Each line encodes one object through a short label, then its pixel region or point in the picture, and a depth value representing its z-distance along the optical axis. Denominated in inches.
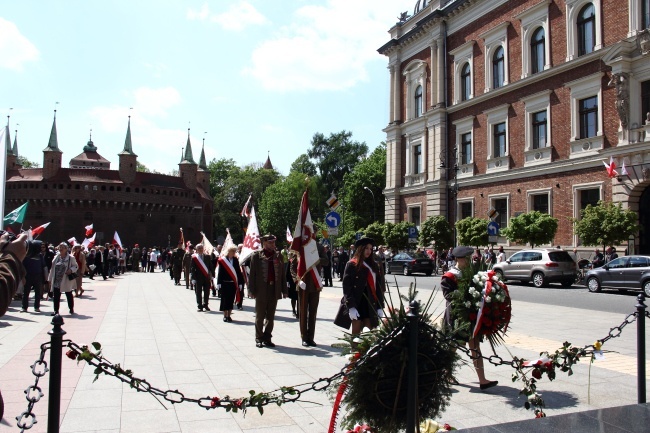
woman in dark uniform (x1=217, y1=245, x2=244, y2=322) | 506.9
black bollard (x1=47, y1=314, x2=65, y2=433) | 138.1
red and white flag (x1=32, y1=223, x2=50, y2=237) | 635.6
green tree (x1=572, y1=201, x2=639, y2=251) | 884.6
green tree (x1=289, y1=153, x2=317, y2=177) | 3174.2
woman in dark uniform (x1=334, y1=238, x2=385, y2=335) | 301.3
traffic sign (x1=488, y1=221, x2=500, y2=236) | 1097.1
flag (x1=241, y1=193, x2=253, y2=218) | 860.0
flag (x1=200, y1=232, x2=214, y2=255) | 754.6
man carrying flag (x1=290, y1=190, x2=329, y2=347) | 381.4
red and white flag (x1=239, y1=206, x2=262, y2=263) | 582.5
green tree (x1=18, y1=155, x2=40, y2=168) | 3887.8
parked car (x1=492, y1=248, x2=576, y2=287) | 908.6
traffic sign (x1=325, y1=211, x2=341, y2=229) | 720.3
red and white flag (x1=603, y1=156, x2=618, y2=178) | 961.5
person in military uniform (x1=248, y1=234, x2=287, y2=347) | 375.2
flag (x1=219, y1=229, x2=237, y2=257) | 649.7
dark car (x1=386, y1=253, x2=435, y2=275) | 1298.0
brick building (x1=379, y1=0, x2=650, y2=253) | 986.7
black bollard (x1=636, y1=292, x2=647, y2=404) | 209.2
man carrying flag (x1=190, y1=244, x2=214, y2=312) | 592.4
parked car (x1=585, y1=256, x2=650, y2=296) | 730.8
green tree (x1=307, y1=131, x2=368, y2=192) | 3085.6
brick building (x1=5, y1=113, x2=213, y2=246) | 2810.0
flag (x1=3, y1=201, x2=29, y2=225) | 655.1
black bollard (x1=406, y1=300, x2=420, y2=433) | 147.9
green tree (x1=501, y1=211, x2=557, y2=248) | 1042.7
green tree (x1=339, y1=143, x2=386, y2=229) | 2522.1
